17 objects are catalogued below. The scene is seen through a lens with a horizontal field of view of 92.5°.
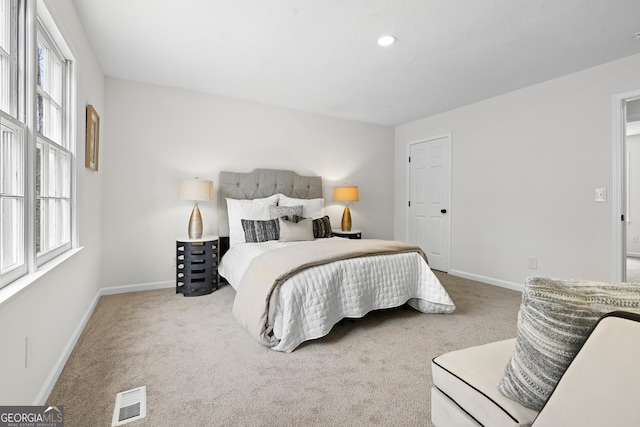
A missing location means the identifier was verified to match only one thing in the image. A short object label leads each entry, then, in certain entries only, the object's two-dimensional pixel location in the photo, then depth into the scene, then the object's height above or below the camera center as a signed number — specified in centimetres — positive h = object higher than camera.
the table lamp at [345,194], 450 +28
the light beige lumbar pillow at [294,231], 347 -21
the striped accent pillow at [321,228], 392 -19
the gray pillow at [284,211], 378 +2
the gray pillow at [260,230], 351 -20
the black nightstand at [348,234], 438 -30
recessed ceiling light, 250 +143
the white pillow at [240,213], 364 -1
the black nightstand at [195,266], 336 -59
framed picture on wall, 253 +65
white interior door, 453 +23
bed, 217 -48
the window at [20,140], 133 +34
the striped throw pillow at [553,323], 72 -27
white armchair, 61 -38
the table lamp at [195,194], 342 +21
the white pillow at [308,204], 404 +12
